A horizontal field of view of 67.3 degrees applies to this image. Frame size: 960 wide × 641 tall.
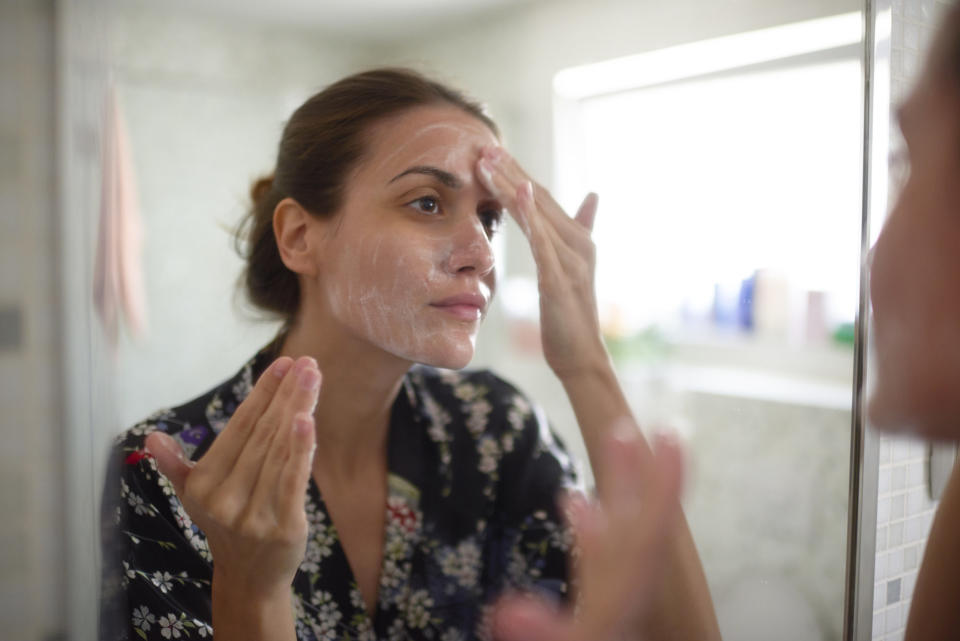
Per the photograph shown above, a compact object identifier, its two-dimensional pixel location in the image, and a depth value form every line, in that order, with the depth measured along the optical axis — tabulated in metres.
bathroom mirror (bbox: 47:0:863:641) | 0.73
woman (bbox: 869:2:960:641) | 0.45
